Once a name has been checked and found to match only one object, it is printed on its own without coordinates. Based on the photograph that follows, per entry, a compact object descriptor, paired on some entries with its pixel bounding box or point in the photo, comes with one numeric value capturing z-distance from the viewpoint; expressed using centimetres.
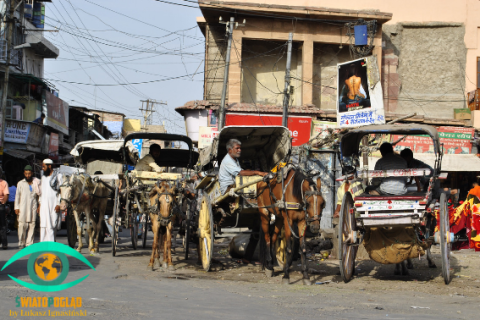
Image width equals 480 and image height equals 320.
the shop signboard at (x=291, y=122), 2589
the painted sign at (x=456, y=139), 2553
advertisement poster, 1856
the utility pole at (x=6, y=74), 2653
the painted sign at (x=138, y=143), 2801
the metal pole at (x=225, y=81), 2436
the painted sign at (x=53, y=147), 3272
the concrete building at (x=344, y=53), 2684
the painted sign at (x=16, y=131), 2847
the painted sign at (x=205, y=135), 2491
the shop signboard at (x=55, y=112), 3254
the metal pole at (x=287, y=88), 2338
